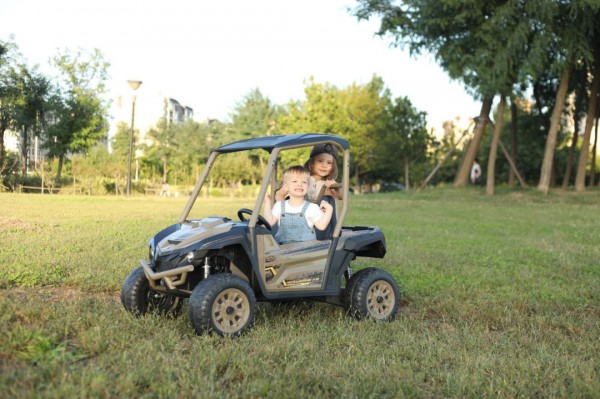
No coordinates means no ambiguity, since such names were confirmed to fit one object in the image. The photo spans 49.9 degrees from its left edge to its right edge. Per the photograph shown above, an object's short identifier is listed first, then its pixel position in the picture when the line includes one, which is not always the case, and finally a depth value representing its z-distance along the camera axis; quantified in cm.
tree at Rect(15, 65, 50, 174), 3816
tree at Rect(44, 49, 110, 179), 4138
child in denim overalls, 595
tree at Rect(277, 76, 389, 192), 4972
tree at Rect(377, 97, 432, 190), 5041
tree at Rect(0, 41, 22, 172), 3262
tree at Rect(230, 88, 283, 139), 6981
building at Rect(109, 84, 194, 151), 10156
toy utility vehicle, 509
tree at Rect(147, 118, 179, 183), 6125
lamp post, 3062
